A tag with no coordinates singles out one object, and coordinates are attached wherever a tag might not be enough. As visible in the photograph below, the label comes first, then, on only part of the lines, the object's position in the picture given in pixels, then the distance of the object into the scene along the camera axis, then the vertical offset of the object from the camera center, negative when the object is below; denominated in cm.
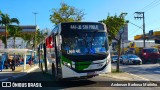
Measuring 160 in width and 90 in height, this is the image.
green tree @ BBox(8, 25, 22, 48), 3640 +305
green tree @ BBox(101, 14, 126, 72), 1812 +199
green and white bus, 1089 -16
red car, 2956 -117
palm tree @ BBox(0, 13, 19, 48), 3380 +441
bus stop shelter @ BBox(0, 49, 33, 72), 2403 -44
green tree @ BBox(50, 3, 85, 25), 2939 +465
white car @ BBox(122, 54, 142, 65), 2805 -178
